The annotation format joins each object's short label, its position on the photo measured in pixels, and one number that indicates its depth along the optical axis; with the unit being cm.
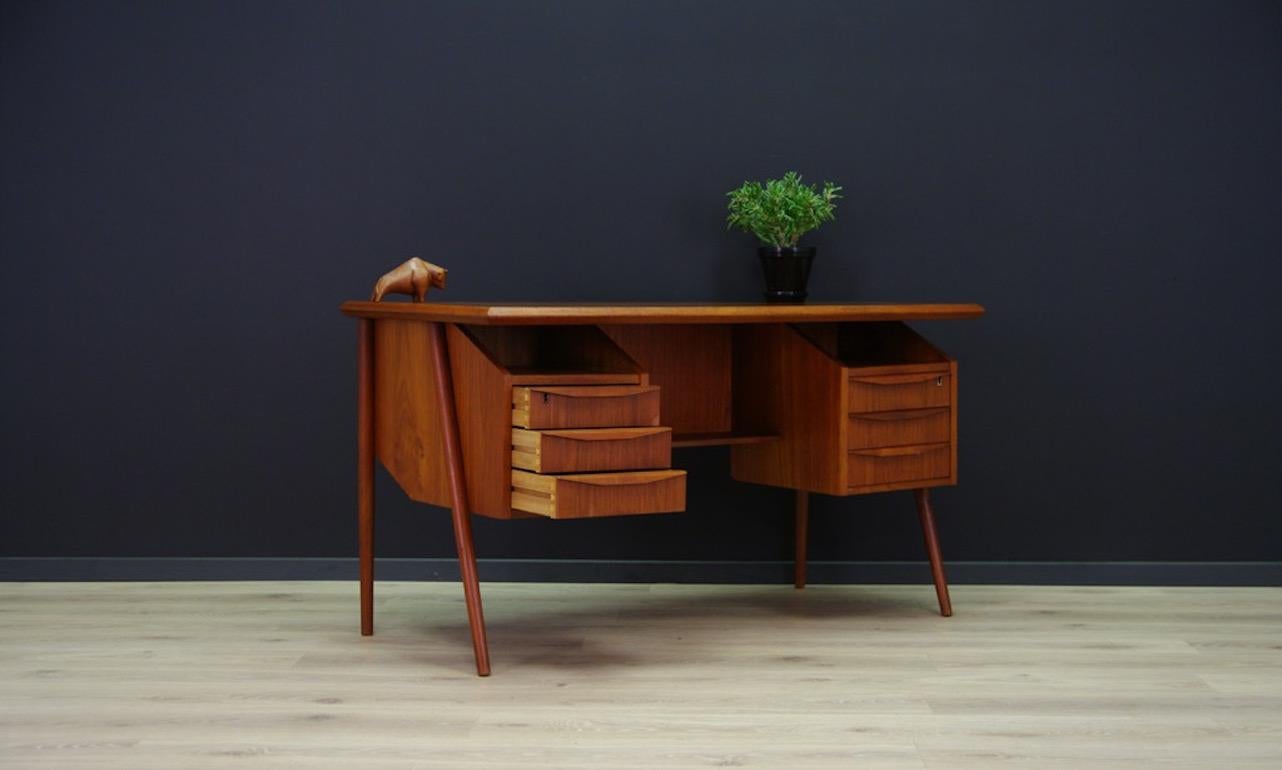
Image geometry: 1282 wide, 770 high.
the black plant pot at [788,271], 313
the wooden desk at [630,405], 253
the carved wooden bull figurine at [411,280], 286
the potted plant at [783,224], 314
